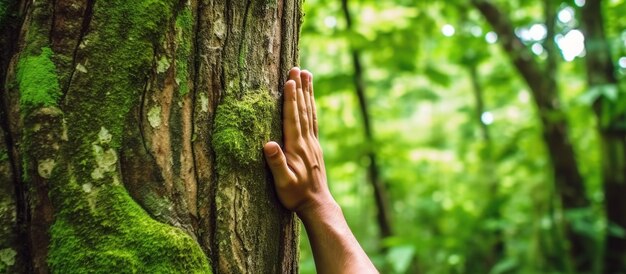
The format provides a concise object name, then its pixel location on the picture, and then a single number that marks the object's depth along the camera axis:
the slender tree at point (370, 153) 5.19
